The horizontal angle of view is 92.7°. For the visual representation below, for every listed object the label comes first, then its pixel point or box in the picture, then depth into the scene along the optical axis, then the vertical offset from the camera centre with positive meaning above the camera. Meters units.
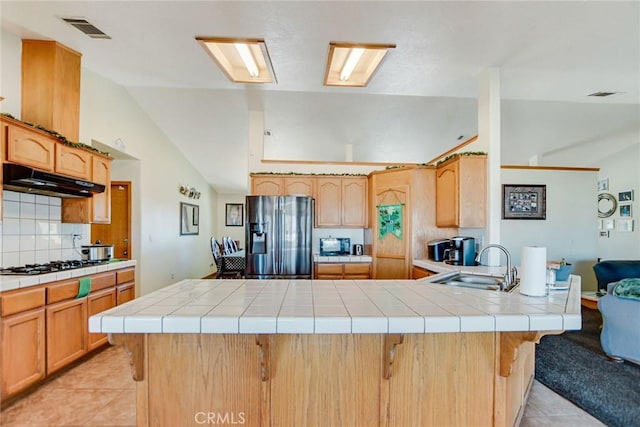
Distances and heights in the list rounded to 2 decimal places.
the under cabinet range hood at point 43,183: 2.28 +0.27
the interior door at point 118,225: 4.68 -0.15
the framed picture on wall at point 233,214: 8.98 +0.04
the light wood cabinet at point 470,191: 3.23 +0.26
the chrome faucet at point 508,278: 1.83 -0.39
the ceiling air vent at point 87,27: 2.52 +1.61
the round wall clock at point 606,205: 6.77 +0.24
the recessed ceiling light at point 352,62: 2.79 +1.61
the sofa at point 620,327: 2.78 -1.05
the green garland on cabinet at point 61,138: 2.49 +0.70
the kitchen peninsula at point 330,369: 1.42 -0.74
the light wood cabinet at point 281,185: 4.35 +0.43
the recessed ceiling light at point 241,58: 2.76 +1.62
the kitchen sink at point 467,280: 2.17 -0.48
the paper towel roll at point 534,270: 1.59 -0.29
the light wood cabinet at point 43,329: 2.11 -0.89
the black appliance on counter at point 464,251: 3.23 -0.38
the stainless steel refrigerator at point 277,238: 3.83 -0.28
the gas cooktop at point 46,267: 2.38 -0.44
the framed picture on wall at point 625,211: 6.46 +0.09
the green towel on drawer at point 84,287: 2.69 -0.64
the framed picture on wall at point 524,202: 5.30 +0.23
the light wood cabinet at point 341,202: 4.42 +0.20
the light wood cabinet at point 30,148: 2.29 +0.54
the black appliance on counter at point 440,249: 3.50 -0.39
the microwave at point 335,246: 4.59 -0.46
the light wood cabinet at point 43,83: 2.83 +1.24
